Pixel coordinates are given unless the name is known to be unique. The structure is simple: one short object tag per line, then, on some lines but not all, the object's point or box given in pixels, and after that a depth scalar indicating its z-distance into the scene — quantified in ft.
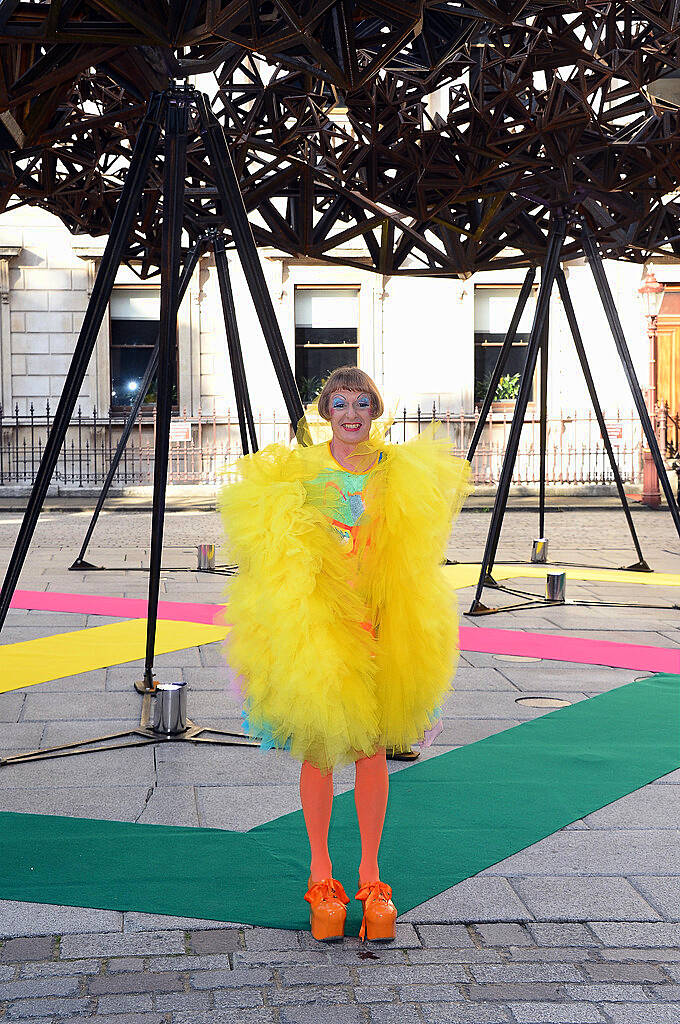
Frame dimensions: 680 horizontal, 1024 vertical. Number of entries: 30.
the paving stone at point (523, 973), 10.25
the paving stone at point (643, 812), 14.44
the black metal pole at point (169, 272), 18.13
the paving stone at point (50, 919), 11.16
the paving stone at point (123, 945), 10.66
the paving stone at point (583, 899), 11.69
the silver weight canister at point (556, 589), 32.12
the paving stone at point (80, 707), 19.56
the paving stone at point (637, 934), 10.98
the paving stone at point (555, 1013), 9.53
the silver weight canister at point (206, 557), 39.75
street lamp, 65.57
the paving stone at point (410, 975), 10.23
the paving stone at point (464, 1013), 9.52
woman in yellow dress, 10.84
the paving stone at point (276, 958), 10.50
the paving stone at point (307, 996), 9.80
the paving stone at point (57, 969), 10.26
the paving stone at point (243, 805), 14.39
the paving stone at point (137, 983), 9.97
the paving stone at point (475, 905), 11.59
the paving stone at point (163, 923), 11.23
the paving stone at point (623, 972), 10.27
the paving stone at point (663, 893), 11.78
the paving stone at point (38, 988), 9.83
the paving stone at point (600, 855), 12.90
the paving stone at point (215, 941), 10.75
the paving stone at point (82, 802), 14.70
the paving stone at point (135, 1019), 9.42
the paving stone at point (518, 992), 9.93
